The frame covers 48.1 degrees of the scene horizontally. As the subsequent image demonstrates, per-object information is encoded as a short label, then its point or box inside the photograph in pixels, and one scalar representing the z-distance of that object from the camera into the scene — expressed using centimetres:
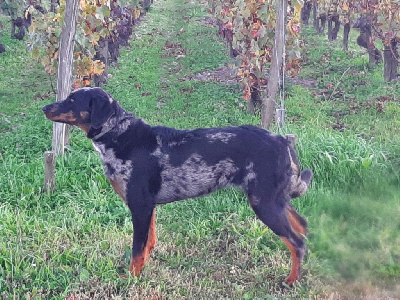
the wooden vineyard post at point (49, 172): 517
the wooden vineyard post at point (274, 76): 669
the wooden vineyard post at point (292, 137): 542
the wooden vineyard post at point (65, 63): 627
